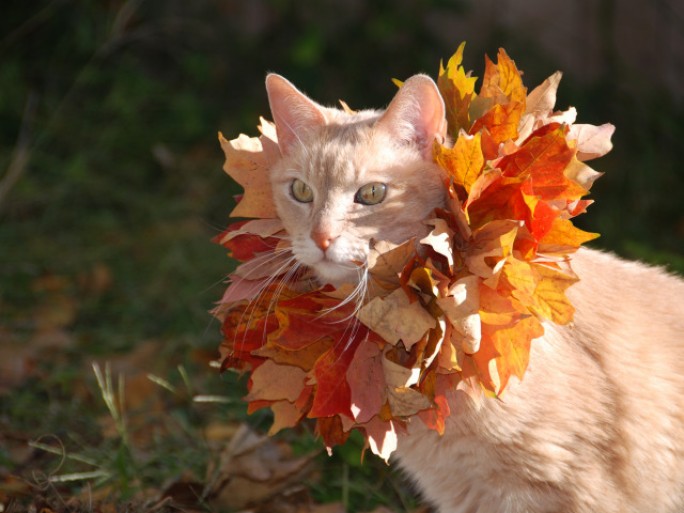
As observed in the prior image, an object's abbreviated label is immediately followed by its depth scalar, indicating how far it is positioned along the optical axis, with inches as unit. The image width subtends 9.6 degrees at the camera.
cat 96.5
